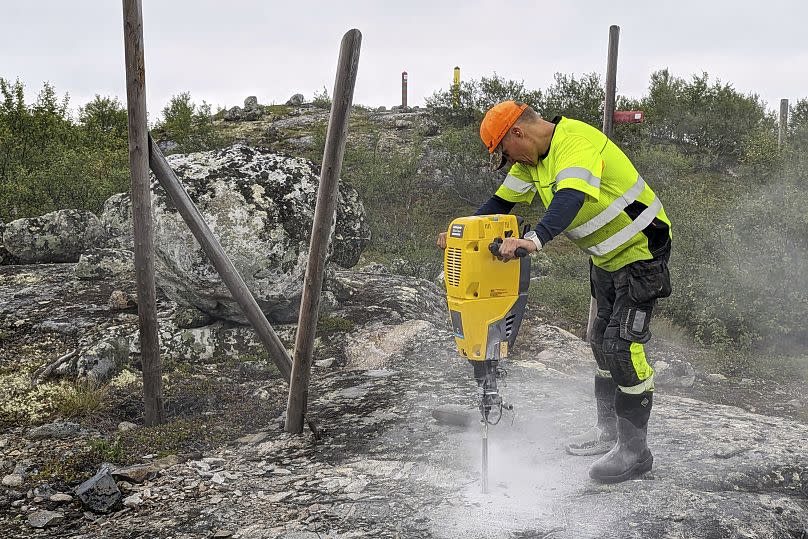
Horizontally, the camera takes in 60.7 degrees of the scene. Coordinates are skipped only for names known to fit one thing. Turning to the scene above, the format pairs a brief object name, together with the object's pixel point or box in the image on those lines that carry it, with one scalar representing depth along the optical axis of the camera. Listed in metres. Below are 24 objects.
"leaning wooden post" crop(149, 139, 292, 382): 4.97
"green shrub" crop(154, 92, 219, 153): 22.50
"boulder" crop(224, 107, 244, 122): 29.30
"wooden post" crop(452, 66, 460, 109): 24.16
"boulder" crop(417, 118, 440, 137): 24.20
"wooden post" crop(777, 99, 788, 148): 22.00
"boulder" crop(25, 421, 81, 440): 4.81
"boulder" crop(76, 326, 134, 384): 6.00
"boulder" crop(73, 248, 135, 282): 8.78
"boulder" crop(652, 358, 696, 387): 7.24
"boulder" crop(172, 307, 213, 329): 6.80
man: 3.36
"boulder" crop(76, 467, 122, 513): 3.76
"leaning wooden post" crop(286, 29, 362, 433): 4.40
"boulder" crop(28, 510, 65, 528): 3.66
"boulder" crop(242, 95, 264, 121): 29.17
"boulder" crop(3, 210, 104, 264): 10.15
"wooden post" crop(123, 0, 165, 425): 4.84
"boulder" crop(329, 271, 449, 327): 7.64
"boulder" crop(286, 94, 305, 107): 31.19
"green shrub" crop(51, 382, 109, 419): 5.30
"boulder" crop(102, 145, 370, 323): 6.45
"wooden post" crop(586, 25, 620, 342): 7.18
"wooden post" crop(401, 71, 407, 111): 30.67
